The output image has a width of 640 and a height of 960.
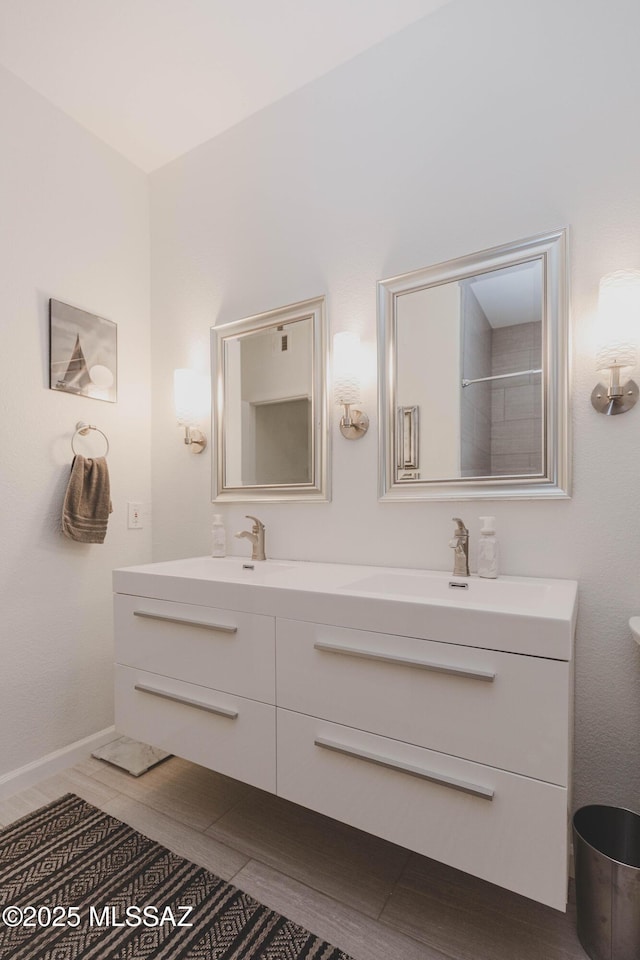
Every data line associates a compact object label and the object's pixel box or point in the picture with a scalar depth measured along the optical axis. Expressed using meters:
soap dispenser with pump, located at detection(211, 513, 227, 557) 1.96
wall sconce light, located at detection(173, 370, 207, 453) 2.09
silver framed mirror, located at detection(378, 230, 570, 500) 1.40
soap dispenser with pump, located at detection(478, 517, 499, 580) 1.40
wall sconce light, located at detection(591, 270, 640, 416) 1.25
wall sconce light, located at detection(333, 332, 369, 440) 1.68
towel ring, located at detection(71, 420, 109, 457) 1.99
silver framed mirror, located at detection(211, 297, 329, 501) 1.83
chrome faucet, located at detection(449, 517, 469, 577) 1.44
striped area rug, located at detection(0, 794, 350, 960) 1.12
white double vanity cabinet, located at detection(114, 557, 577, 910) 0.95
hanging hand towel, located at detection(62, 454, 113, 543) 1.89
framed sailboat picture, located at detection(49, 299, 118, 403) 1.91
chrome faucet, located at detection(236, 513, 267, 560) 1.87
